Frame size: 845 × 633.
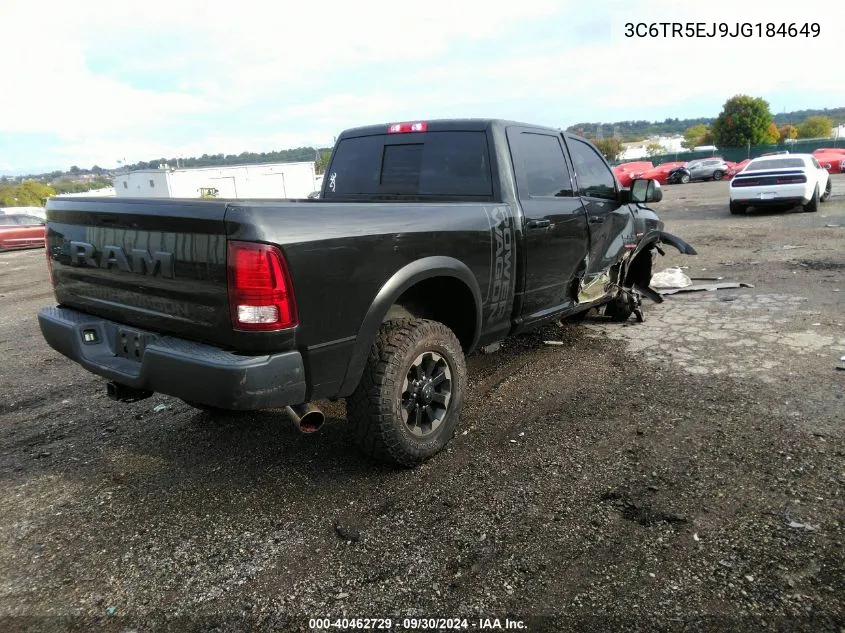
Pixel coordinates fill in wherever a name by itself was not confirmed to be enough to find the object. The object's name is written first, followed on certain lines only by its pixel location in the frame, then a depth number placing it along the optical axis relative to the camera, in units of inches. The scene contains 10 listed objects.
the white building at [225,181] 1765.5
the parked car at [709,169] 1501.0
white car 581.6
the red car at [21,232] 774.5
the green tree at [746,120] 2532.0
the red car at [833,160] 1328.7
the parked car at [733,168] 1428.0
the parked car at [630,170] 1299.2
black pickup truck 100.8
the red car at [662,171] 1470.2
